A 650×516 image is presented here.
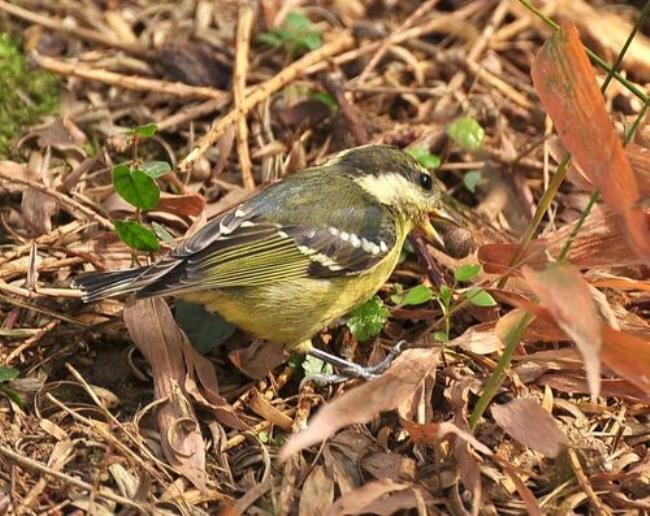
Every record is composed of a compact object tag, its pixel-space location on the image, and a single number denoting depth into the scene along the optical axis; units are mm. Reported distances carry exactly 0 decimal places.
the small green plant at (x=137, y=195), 6957
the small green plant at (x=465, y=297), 6906
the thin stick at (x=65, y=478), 5840
